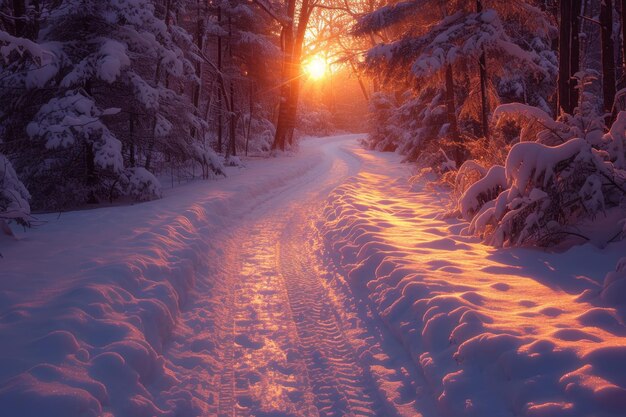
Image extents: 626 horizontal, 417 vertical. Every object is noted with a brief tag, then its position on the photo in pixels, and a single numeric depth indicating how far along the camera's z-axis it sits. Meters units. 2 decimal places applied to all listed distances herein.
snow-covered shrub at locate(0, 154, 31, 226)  6.62
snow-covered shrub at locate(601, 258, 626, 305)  4.00
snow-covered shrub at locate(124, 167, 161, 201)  11.11
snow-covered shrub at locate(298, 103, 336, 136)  60.07
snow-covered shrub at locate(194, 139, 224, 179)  14.36
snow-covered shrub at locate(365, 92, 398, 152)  31.62
